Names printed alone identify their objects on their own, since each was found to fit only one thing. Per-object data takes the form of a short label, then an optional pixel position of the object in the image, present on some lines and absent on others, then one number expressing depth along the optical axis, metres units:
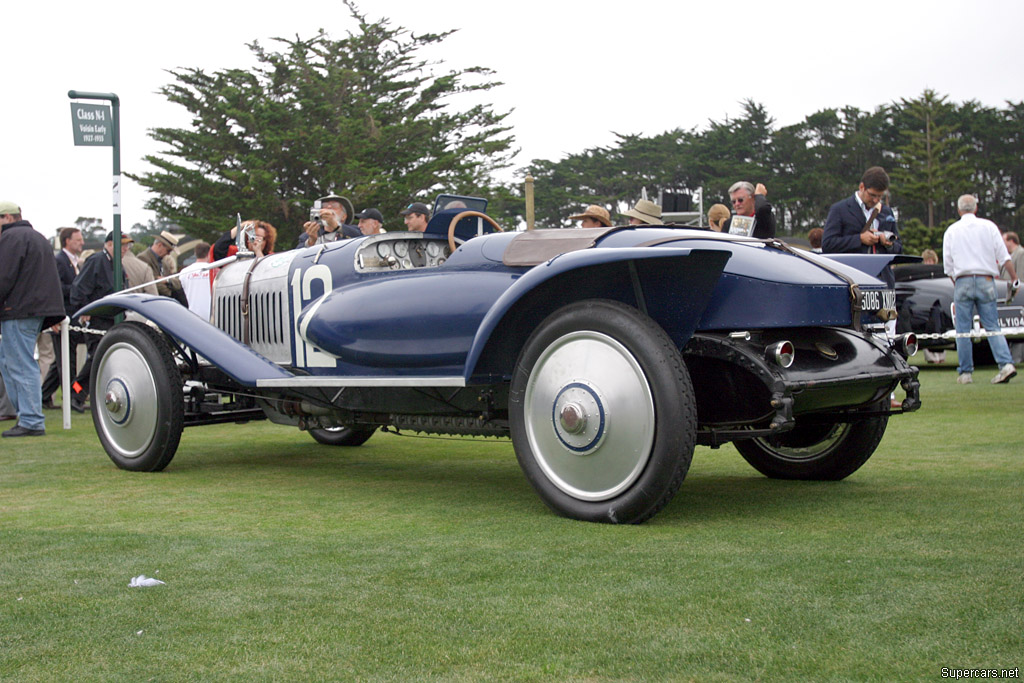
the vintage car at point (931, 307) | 12.07
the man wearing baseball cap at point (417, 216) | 6.88
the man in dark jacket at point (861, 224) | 7.09
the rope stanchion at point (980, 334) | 8.56
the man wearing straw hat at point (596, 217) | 5.32
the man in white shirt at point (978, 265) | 9.35
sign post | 8.87
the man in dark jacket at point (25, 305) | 7.37
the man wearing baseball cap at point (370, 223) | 7.63
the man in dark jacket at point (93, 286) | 9.66
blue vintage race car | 3.61
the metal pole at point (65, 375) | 7.75
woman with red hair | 6.77
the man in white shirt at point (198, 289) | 7.06
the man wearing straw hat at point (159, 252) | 10.99
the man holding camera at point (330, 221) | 6.72
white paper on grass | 2.95
